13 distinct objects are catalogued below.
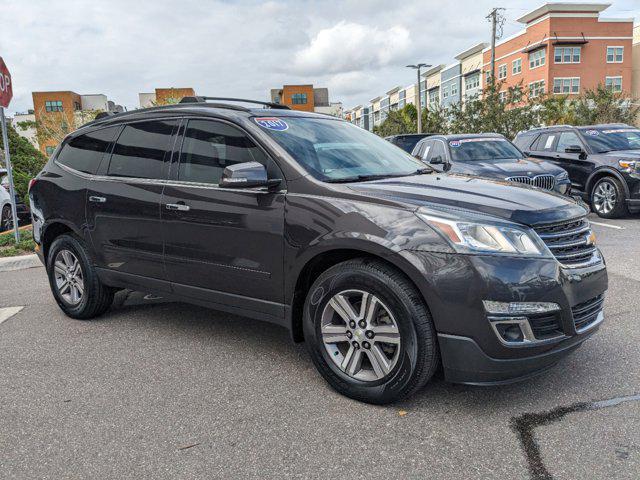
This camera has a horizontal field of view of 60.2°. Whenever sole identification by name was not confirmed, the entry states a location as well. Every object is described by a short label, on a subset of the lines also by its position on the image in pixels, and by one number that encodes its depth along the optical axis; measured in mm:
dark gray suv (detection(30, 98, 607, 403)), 2811
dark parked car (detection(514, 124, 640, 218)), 9844
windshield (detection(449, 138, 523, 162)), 9930
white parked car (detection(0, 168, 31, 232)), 13352
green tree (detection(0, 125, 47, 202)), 14859
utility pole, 39188
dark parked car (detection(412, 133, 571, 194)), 8883
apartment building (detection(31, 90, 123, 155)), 75875
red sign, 8914
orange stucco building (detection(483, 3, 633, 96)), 54906
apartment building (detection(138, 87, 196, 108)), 65944
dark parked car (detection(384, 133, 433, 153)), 15461
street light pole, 38975
